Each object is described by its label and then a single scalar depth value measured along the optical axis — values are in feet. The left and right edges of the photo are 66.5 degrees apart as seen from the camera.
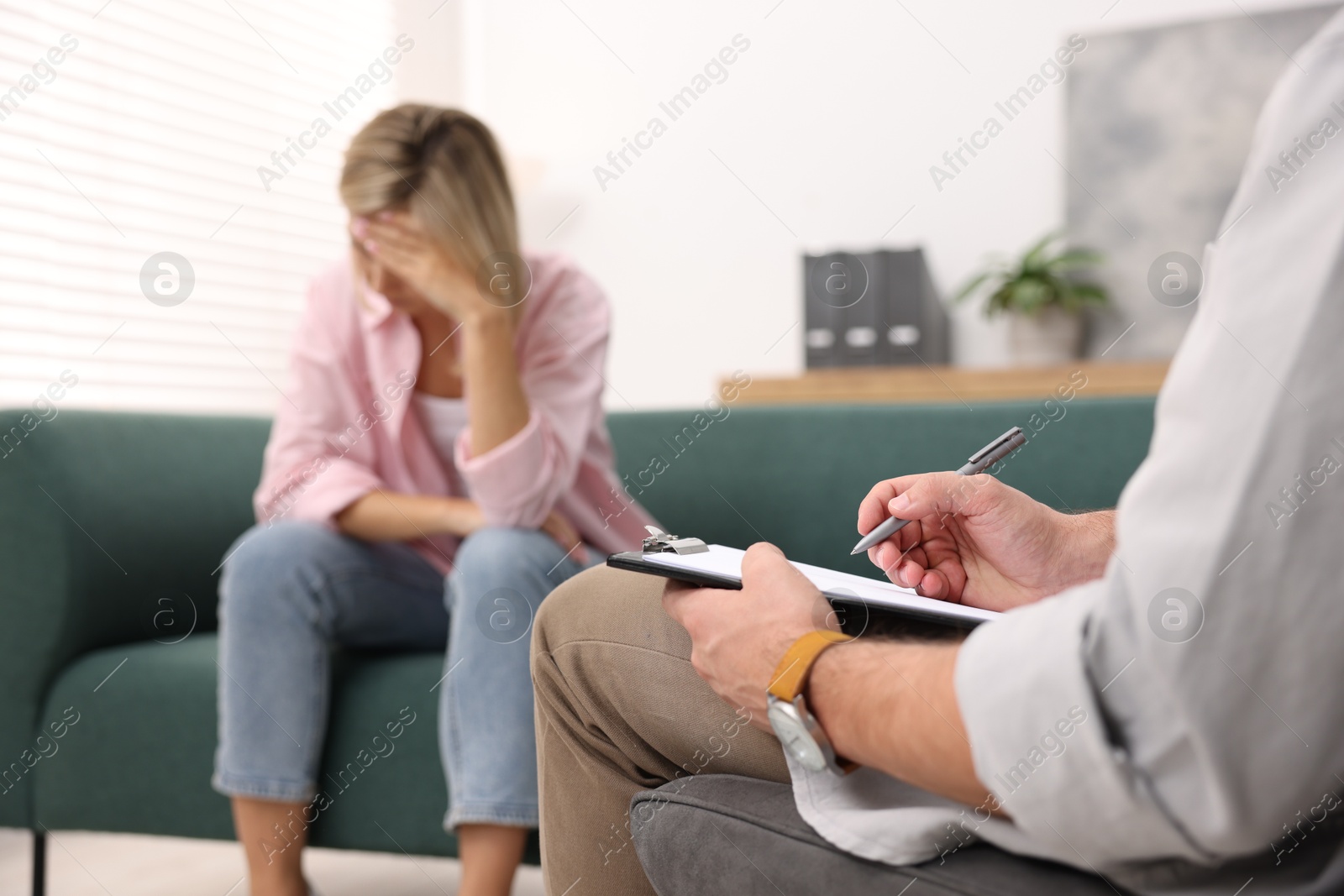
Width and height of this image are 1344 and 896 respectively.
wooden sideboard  7.31
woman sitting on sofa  3.71
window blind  6.75
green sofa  4.09
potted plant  8.24
